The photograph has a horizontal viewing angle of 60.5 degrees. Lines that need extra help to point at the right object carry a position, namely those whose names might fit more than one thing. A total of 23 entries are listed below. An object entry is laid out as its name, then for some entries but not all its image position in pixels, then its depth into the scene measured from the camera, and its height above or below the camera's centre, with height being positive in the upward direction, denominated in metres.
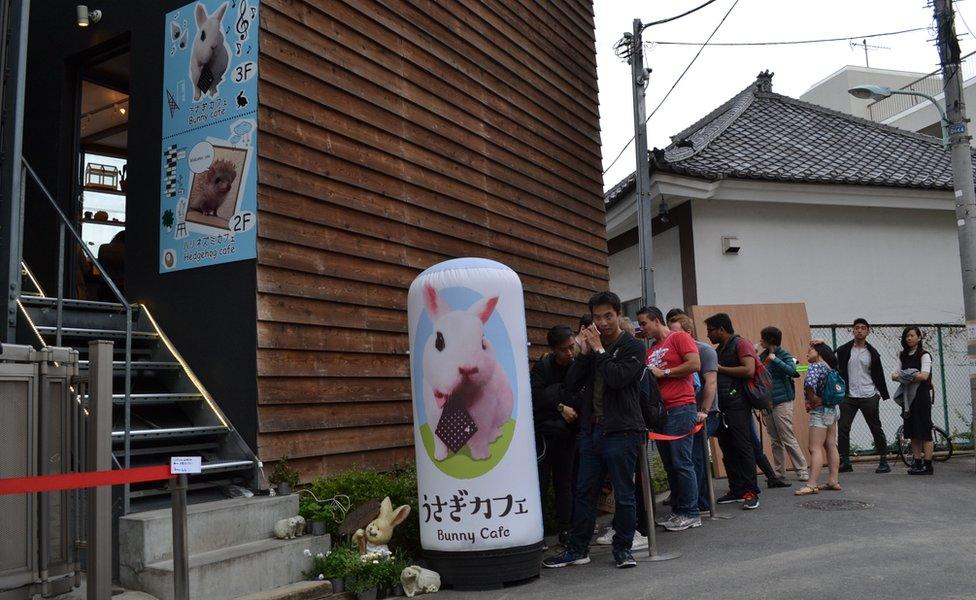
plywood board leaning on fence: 11.77 +0.56
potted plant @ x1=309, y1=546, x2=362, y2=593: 5.67 -1.28
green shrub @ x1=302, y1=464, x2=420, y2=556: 6.39 -0.89
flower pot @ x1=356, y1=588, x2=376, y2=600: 5.59 -1.45
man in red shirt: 7.18 -0.36
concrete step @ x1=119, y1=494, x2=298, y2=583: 5.14 -0.95
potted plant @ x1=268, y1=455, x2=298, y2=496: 6.36 -0.74
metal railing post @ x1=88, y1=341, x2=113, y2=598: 4.29 -0.40
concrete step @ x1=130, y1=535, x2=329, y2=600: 4.97 -1.18
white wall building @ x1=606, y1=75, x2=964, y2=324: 15.18 +2.50
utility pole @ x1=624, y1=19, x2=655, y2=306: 13.16 +3.22
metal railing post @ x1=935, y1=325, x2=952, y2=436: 13.71 -0.67
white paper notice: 4.30 -0.42
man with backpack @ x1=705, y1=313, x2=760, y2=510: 8.52 -0.45
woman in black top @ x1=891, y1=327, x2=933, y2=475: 10.06 -0.56
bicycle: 11.19 -1.32
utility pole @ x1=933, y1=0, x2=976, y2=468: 10.84 +2.72
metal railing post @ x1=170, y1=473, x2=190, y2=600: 4.40 -0.84
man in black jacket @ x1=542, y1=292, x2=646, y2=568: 6.07 -0.43
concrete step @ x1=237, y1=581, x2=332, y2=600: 5.27 -1.36
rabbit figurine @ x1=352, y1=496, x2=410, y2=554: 5.91 -1.10
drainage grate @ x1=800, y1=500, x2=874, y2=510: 8.09 -1.43
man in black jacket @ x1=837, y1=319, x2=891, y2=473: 10.45 -0.27
